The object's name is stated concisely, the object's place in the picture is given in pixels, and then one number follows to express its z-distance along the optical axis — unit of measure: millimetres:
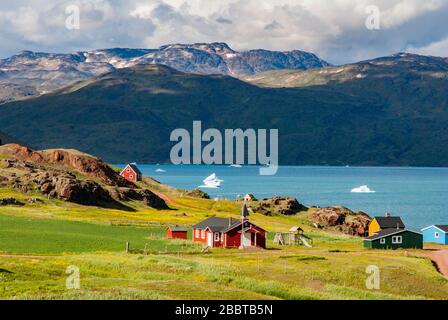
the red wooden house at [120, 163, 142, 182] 199000
